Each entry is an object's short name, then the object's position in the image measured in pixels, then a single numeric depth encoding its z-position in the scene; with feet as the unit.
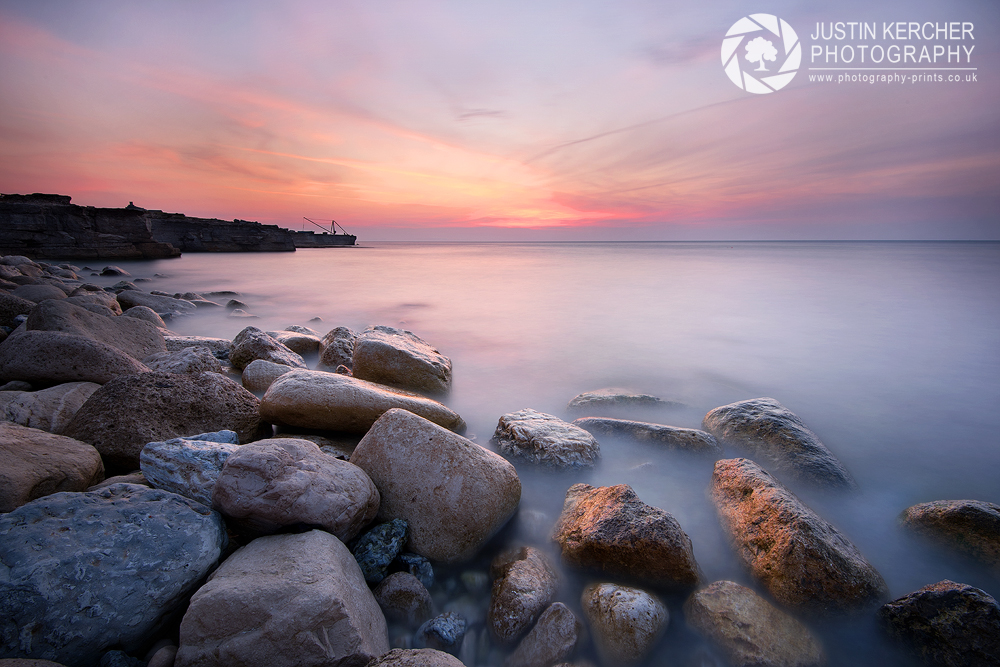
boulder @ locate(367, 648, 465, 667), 4.47
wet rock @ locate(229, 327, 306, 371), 13.78
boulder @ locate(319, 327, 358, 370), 15.17
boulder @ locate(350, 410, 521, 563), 7.01
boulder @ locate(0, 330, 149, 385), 9.34
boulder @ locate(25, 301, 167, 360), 11.72
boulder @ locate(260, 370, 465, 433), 8.86
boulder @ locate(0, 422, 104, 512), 5.36
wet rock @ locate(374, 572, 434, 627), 5.98
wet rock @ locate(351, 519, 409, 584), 6.27
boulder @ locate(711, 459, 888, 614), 6.07
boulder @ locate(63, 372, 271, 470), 7.21
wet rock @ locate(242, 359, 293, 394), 11.74
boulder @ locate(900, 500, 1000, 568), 7.02
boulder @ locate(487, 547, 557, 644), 5.89
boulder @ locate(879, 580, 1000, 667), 5.26
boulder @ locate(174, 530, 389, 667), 4.47
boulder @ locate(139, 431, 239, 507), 6.07
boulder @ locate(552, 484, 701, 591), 6.31
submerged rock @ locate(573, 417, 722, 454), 10.24
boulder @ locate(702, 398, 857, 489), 9.23
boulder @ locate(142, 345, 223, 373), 11.55
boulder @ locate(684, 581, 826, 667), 5.52
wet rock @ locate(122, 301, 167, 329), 17.08
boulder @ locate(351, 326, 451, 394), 12.48
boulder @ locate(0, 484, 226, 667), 4.33
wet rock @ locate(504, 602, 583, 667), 5.54
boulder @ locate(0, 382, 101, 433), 7.78
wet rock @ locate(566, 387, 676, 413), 13.17
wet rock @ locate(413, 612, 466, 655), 5.68
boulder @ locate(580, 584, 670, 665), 5.61
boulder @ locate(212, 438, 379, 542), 5.58
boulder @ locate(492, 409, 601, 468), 9.65
